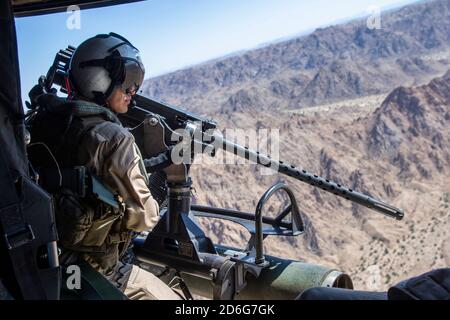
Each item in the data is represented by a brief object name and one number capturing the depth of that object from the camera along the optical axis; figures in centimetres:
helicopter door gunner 229
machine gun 300
